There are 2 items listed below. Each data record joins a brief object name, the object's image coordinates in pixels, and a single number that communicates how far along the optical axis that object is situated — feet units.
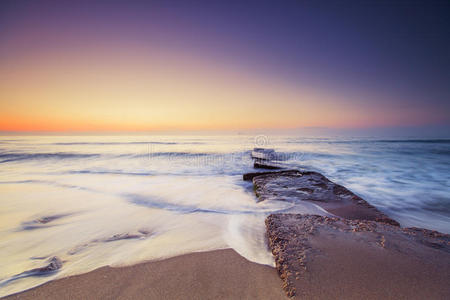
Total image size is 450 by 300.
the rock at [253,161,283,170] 22.71
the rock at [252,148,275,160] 34.74
